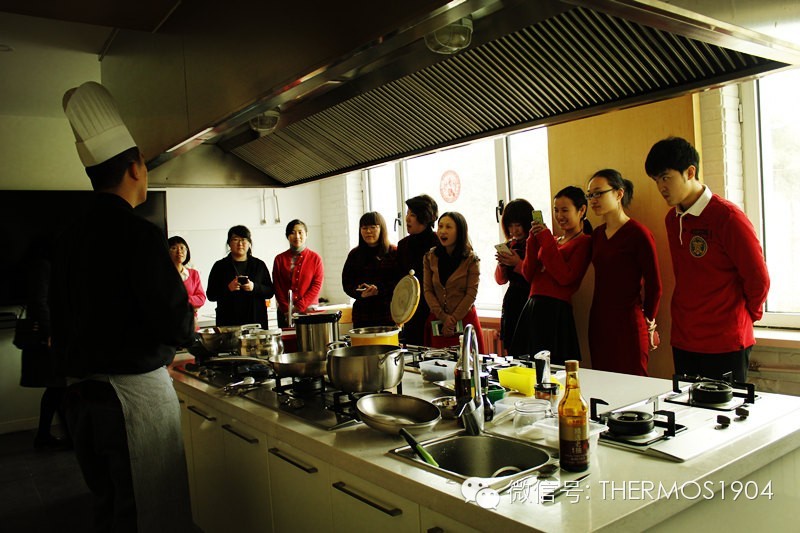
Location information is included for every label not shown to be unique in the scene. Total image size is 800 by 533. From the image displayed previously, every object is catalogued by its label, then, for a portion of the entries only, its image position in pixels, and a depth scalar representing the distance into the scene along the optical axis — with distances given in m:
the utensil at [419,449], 1.45
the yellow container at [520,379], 2.04
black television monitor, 5.13
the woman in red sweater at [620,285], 3.08
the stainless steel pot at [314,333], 2.56
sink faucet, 1.60
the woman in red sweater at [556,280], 3.31
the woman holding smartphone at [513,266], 3.76
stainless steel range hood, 1.47
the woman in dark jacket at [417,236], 4.08
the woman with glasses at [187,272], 5.18
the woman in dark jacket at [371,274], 4.18
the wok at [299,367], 2.17
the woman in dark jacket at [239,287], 4.87
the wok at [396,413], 1.61
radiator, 4.76
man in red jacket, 2.50
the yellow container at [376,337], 2.38
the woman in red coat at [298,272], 5.15
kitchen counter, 1.15
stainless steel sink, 1.52
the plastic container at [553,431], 1.48
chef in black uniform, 1.85
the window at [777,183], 3.25
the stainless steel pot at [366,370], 1.92
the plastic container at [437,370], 2.26
